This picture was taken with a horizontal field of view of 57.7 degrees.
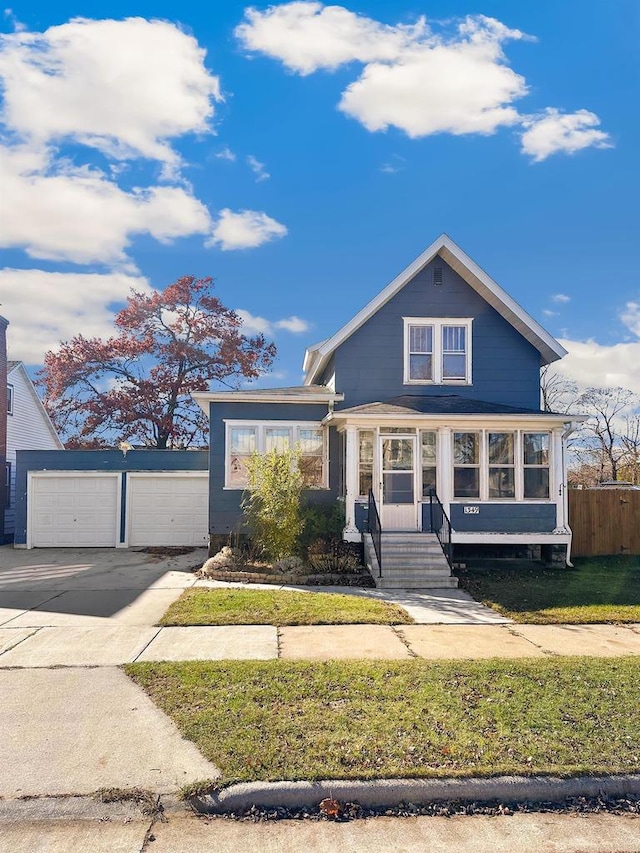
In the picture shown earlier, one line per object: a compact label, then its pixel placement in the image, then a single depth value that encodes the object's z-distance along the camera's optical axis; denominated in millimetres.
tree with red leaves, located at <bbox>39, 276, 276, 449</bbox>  26531
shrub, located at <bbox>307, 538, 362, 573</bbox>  12227
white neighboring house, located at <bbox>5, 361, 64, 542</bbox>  21484
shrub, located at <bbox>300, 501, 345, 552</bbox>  13461
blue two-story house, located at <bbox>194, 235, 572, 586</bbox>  13375
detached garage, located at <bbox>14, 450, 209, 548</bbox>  17594
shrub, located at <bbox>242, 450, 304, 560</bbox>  12547
